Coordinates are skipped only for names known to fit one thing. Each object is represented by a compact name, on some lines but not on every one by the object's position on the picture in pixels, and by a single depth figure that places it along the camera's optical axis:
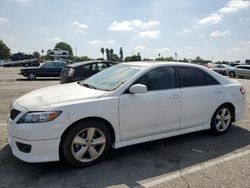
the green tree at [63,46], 91.16
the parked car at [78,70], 7.50
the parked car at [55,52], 42.01
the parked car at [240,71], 19.84
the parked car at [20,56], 37.55
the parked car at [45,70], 13.89
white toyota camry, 2.63
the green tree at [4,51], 66.17
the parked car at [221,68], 21.67
